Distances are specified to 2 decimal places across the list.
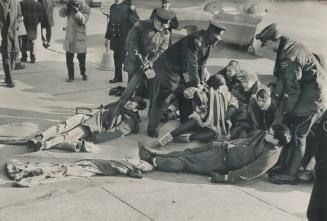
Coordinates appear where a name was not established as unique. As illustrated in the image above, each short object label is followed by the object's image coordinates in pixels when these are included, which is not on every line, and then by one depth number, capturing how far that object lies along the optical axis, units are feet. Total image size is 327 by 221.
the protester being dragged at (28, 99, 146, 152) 23.18
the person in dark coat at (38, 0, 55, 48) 39.78
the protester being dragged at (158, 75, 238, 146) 25.35
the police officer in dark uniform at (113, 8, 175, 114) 27.86
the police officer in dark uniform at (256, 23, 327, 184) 20.71
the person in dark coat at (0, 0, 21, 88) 31.65
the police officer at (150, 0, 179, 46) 32.35
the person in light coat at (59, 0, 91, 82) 33.73
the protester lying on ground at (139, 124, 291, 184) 20.70
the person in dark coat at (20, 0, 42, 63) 38.32
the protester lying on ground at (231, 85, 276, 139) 22.54
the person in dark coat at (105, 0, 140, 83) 33.73
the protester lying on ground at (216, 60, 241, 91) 27.45
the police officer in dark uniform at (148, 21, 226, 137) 24.64
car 43.37
